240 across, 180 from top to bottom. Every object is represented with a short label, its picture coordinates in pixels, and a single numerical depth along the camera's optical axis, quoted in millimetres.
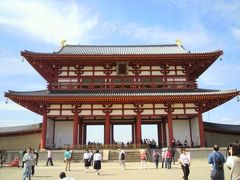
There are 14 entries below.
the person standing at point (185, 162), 9953
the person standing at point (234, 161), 5225
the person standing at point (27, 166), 10794
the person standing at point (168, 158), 15588
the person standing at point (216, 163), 7265
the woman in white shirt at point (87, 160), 14578
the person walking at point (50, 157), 18130
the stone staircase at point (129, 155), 19425
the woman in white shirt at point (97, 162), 13425
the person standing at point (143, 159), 15667
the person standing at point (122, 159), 15350
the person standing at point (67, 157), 15374
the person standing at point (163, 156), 16046
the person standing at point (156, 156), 16111
